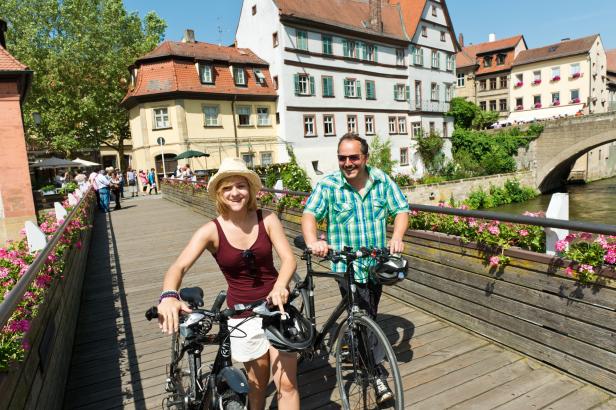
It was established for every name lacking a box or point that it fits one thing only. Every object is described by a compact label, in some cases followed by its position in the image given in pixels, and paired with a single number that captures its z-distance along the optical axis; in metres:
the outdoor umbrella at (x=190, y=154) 27.63
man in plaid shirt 3.36
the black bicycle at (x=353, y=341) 2.89
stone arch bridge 32.66
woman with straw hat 2.60
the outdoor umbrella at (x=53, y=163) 28.54
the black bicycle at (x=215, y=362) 2.15
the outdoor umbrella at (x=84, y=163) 31.05
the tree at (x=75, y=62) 34.62
